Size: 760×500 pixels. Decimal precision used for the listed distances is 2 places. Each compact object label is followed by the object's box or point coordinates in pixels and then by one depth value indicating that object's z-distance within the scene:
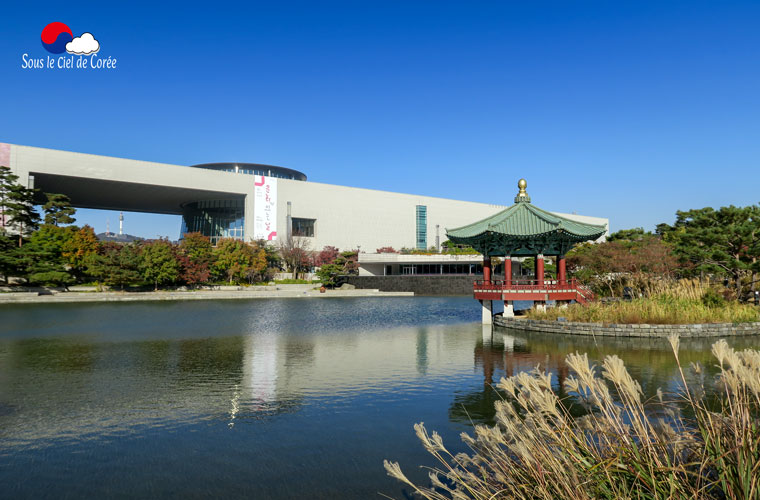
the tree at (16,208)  42.25
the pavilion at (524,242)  21.92
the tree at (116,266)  42.38
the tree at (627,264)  28.40
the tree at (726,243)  20.59
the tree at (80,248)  43.00
